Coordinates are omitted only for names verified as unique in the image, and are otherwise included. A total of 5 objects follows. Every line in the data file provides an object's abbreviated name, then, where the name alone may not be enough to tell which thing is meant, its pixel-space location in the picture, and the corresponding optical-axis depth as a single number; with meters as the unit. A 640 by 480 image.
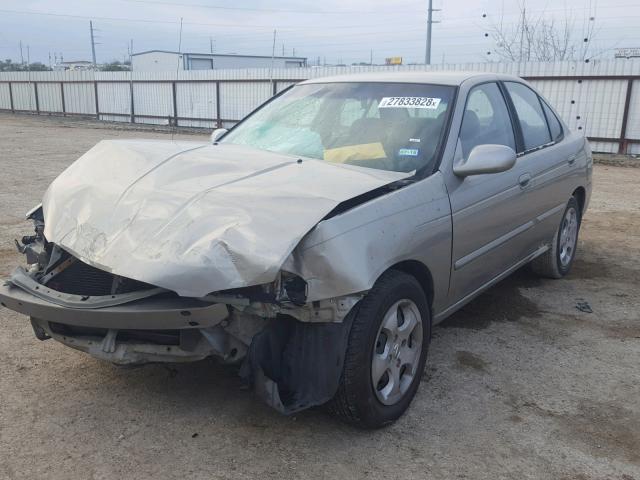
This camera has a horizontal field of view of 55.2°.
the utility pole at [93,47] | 68.99
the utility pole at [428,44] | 26.71
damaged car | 2.58
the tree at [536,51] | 25.49
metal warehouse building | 45.53
